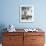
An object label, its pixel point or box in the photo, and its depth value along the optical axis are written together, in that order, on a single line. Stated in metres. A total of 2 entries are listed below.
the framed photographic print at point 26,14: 2.17
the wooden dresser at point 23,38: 1.92
